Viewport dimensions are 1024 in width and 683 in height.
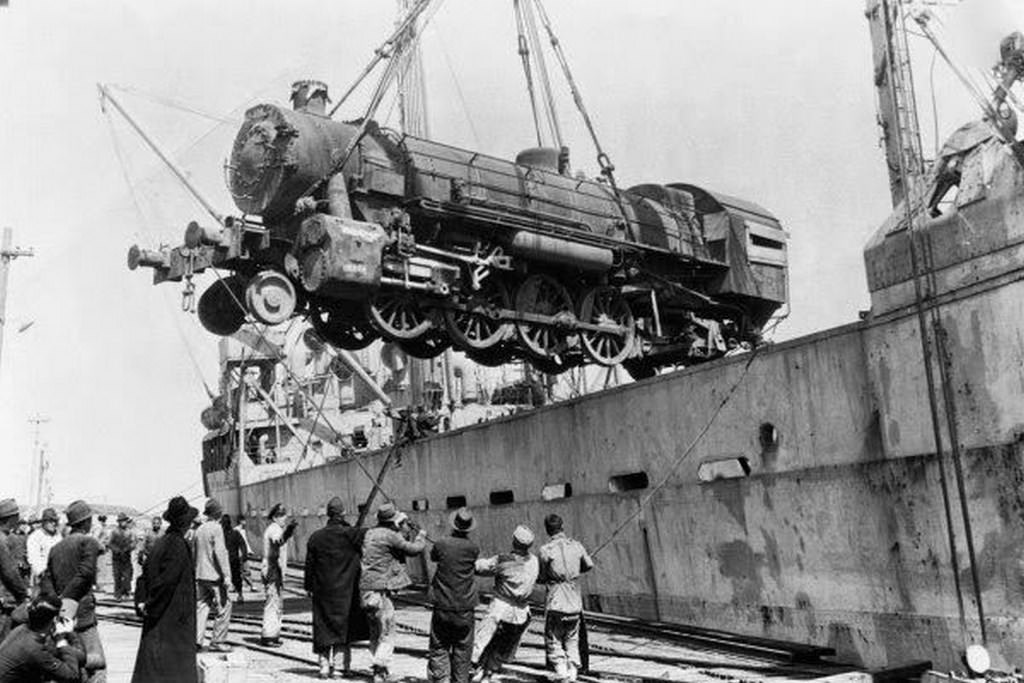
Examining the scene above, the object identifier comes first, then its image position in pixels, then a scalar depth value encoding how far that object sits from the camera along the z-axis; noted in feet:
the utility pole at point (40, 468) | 229.66
